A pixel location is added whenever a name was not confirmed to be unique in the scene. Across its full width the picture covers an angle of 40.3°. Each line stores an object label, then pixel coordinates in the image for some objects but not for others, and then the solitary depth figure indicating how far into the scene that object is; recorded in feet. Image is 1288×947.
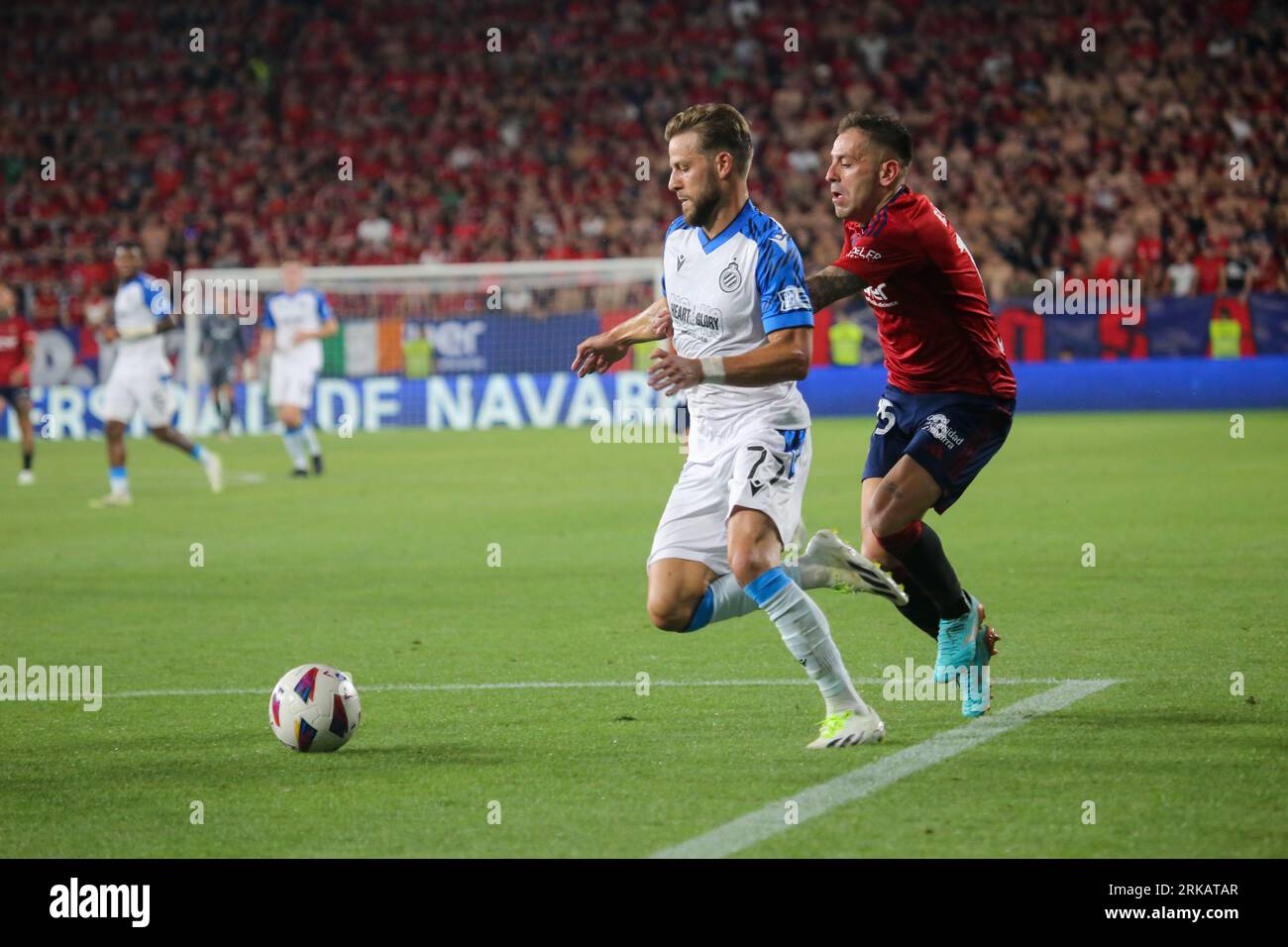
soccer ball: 20.17
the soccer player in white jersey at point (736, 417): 19.43
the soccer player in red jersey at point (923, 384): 21.15
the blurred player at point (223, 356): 85.87
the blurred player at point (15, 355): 66.69
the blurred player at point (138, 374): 54.44
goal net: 85.61
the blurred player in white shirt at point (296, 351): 63.21
